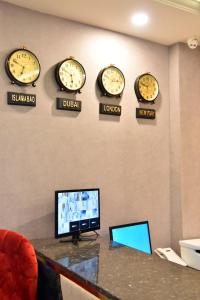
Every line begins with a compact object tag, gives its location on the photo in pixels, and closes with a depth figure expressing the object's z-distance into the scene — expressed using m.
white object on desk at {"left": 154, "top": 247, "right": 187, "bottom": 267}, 3.01
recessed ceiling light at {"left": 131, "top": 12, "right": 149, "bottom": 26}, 2.72
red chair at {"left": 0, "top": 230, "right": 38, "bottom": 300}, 1.78
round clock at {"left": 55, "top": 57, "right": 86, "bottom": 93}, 2.71
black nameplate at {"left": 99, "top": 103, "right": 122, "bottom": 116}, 2.96
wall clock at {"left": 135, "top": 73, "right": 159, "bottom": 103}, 3.19
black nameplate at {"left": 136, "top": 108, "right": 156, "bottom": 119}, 3.20
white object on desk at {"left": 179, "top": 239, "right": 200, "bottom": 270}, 2.94
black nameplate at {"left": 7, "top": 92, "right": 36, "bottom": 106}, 2.49
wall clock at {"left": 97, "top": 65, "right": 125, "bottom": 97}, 2.94
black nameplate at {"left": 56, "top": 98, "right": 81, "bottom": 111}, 2.72
